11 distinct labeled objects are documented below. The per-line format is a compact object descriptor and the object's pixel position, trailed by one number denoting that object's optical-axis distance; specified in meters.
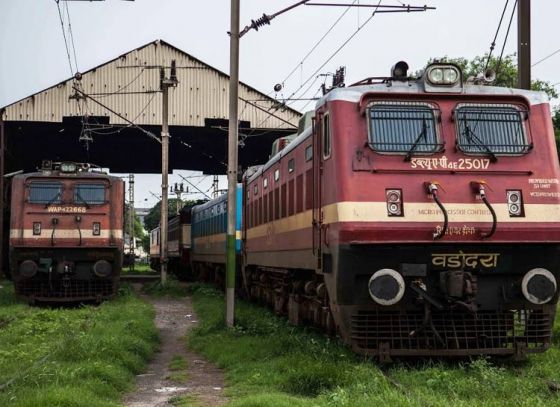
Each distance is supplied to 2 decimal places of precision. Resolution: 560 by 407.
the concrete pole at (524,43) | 14.28
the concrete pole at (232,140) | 14.49
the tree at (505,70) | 43.15
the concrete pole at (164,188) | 27.53
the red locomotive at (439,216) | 8.89
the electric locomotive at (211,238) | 24.68
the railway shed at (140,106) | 32.28
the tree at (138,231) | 129.12
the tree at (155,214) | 103.79
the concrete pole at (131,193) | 61.92
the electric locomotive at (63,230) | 19.05
